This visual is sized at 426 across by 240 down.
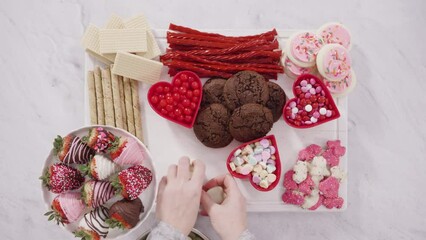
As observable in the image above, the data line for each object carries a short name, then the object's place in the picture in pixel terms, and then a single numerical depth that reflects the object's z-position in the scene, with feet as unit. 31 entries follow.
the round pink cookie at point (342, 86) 4.24
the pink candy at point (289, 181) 4.25
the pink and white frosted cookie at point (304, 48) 4.09
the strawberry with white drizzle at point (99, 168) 3.53
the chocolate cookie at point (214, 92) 4.07
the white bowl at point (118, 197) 3.65
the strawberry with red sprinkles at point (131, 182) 3.50
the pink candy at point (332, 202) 4.32
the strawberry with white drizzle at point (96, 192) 3.51
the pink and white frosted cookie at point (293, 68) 4.18
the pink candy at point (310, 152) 4.28
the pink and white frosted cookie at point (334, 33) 4.21
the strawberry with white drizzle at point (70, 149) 3.55
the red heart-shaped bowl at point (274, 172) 3.96
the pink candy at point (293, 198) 4.26
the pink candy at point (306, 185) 4.24
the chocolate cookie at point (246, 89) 3.95
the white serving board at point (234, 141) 4.24
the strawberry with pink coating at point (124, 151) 3.59
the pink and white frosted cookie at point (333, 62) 4.00
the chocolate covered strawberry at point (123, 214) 3.50
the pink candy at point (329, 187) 4.25
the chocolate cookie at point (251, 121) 3.86
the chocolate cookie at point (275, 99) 4.07
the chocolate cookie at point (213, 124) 3.98
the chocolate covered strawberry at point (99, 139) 3.55
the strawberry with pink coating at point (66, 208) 3.50
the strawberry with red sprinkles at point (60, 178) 3.48
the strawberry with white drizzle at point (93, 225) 3.51
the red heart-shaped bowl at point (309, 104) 4.05
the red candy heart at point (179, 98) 3.99
